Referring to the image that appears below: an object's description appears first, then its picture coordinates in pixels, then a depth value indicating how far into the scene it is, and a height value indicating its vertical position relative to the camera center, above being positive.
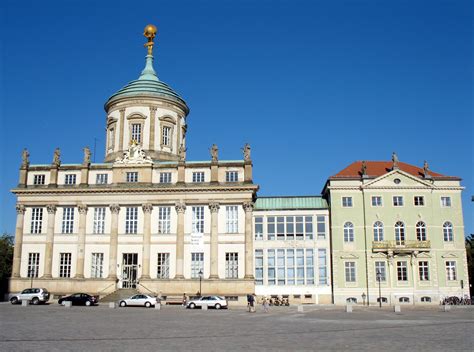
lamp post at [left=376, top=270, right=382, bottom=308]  55.86 +0.02
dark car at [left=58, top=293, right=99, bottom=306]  54.66 -1.82
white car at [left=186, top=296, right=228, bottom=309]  50.44 -2.00
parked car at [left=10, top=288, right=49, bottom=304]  56.22 -1.55
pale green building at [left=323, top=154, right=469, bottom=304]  60.44 +4.61
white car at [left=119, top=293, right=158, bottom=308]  52.40 -1.95
